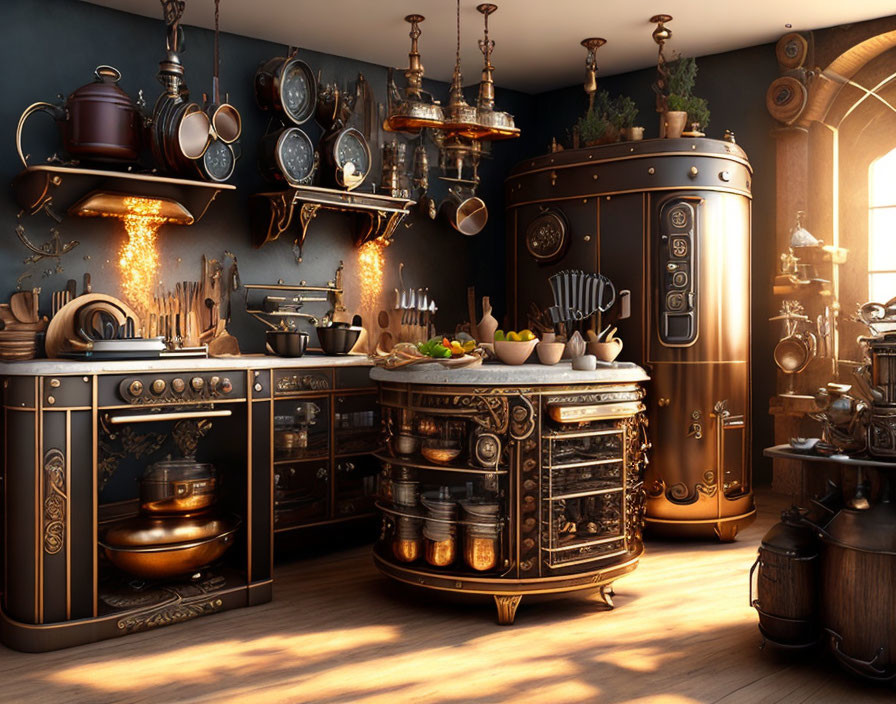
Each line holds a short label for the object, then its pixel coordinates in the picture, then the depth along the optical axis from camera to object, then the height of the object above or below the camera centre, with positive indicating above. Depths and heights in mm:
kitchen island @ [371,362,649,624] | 3736 -590
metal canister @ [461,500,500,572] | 3750 -822
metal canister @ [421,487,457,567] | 3816 -821
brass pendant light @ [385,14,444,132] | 4230 +1165
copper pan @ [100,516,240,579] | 3850 -881
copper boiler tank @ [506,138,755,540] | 5133 +209
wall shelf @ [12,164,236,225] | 4223 +834
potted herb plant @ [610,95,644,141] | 5375 +1488
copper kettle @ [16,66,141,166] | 4258 +1139
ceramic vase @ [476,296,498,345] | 4617 +107
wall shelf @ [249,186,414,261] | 5066 +867
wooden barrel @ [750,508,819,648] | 3211 -898
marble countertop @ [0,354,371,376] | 3486 -68
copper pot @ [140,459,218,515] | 3997 -646
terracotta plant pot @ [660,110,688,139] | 5262 +1368
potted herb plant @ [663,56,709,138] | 5270 +1507
